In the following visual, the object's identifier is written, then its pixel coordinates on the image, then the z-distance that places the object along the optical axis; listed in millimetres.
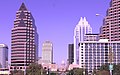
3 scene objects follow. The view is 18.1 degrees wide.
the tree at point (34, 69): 142625
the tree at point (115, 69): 134050
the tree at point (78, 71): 156250
